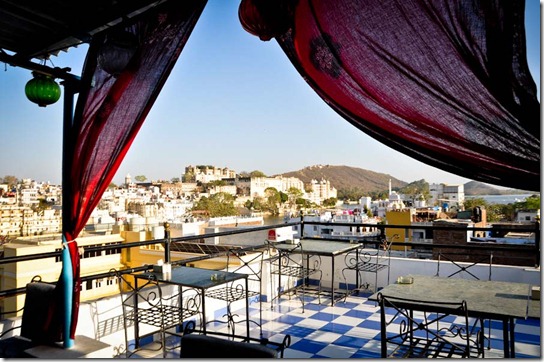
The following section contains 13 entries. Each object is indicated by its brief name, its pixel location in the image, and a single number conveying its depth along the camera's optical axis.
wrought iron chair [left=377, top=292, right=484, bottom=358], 1.94
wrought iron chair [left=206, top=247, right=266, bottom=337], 3.28
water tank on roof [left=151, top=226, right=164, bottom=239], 16.49
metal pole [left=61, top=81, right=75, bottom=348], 2.54
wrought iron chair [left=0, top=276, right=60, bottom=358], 2.44
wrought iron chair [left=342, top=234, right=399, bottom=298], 4.62
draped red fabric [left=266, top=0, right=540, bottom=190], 1.61
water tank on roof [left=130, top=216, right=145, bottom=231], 26.11
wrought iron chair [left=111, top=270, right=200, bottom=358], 2.78
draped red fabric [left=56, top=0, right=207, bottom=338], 2.64
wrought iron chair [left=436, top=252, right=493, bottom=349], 4.06
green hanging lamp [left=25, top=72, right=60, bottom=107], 2.73
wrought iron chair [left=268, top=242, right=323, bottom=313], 4.35
